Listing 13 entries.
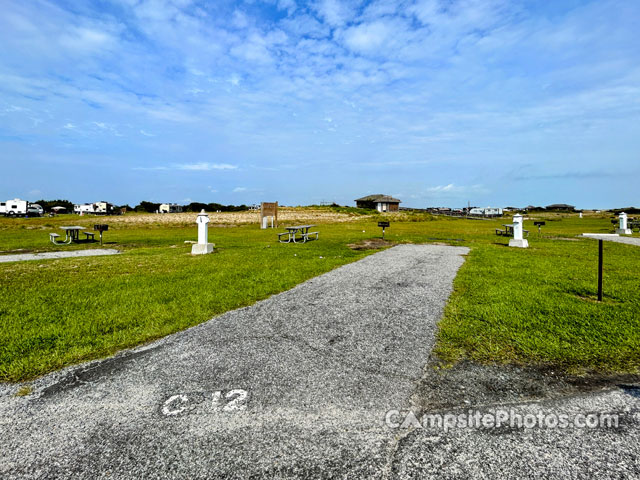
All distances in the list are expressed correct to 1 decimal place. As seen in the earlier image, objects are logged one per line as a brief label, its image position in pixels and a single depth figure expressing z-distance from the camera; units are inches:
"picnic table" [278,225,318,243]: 778.8
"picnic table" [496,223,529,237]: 1029.1
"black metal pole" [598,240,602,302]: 265.7
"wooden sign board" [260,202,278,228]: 1350.9
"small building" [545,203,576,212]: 5426.2
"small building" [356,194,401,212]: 3622.0
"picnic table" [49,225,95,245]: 757.8
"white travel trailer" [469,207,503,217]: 3098.7
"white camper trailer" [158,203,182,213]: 4037.9
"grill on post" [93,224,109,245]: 692.1
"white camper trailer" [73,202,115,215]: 3548.0
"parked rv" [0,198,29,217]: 2866.6
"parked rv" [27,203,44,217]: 2905.3
